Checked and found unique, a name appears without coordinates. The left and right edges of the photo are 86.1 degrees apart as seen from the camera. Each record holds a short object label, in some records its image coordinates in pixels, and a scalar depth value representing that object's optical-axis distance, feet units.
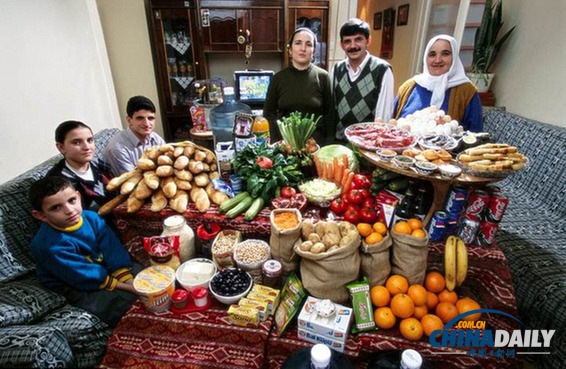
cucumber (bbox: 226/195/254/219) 5.63
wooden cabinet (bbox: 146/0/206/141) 14.29
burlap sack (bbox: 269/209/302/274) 4.82
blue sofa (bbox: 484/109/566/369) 5.93
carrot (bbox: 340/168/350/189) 6.09
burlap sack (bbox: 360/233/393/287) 4.74
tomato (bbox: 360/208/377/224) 5.31
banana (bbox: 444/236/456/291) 4.73
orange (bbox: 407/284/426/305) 4.70
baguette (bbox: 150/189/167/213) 5.76
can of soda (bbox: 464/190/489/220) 4.75
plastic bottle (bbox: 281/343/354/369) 3.50
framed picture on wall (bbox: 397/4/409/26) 18.10
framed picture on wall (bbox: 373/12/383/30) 22.97
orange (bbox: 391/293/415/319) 4.58
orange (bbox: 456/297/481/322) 4.69
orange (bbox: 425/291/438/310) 4.84
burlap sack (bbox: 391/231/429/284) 4.64
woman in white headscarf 7.41
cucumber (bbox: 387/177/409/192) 5.44
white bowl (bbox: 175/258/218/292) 5.03
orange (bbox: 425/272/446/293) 4.94
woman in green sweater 9.59
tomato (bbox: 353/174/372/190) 5.83
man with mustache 8.42
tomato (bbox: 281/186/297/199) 5.95
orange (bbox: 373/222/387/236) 4.91
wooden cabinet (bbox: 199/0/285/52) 14.43
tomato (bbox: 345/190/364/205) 5.55
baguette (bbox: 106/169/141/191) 6.04
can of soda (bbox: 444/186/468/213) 4.74
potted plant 11.79
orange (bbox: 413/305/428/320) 4.67
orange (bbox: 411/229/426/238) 4.64
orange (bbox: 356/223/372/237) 4.93
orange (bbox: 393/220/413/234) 4.76
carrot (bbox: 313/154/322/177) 6.56
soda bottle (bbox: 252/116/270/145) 7.01
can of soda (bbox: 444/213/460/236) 4.94
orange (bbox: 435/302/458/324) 4.67
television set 15.37
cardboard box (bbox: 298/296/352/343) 4.28
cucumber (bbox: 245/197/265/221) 5.57
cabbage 6.44
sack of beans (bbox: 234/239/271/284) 5.10
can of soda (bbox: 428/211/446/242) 4.91
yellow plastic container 4.65
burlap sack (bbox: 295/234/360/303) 4.54
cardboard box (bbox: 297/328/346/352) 4.34
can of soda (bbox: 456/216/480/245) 4.91
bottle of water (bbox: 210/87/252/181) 6.35
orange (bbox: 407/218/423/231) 4.81
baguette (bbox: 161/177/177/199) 5.85
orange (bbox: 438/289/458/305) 4.87
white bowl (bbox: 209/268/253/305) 4.77
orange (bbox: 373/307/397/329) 4.59
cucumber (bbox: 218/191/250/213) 5.73
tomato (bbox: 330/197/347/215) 5.69
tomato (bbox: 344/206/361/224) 5.36
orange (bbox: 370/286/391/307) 4.75
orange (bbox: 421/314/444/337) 4.50
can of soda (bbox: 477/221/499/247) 4.93
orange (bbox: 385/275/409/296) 4.78
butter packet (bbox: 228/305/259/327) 4.50
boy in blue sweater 4.92
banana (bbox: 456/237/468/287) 4.72
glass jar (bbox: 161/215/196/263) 5.39
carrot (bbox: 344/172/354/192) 5.95
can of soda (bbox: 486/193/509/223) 4.68
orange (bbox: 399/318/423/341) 4.43
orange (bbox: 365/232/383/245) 4.77
